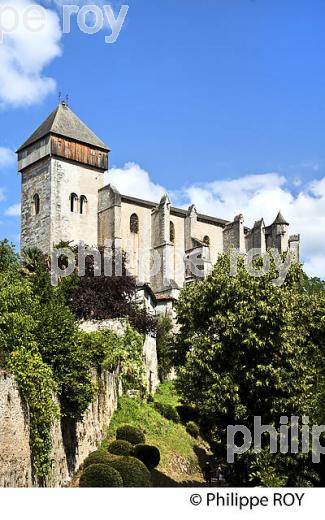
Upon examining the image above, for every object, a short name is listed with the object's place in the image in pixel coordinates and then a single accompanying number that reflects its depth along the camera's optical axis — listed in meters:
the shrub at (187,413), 37.03
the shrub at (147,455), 28.14
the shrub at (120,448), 27.39
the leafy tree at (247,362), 25.94
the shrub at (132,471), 24.44
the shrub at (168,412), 35.46
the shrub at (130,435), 29.24
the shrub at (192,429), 35.85
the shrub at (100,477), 22.89
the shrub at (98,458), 25.23
